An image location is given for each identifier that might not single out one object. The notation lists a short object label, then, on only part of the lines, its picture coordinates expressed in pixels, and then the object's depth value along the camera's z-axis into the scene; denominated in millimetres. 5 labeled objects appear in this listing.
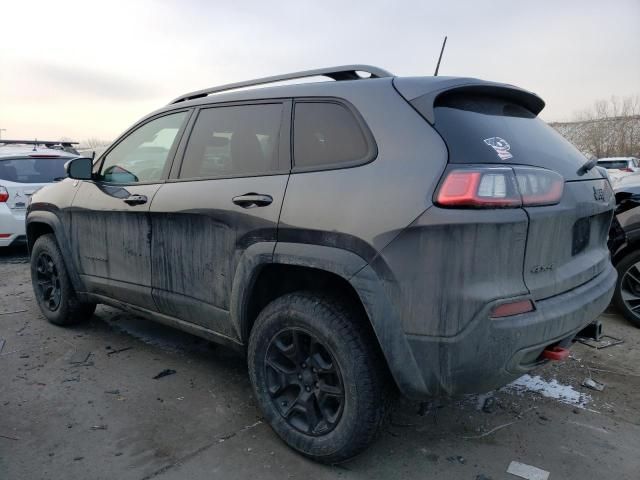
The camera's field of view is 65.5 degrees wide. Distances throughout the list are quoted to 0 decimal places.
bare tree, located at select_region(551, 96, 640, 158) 44000
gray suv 1985
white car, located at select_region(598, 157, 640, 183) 16919
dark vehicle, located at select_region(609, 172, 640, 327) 4219
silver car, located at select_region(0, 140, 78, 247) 6727
